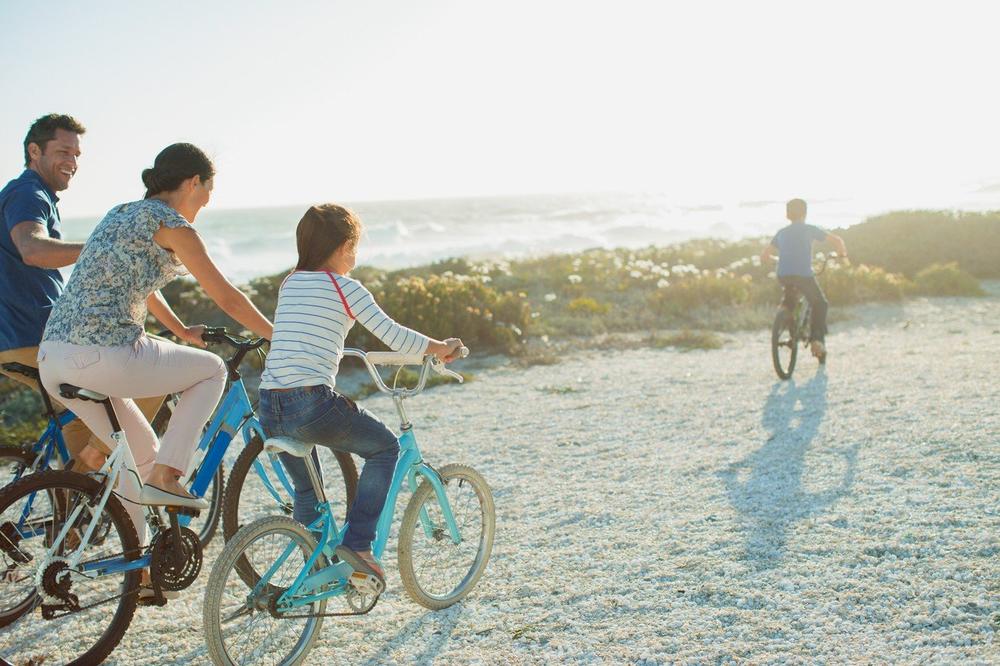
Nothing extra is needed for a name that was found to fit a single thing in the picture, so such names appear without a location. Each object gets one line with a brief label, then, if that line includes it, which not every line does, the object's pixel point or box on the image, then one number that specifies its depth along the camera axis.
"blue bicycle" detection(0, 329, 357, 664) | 3.12
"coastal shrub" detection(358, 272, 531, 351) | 11.29
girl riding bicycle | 3.08
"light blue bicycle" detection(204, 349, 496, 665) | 3.03
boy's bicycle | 8.70
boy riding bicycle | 8.79
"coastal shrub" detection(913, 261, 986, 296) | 15.12
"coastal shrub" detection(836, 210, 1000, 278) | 17.94
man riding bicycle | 3.47
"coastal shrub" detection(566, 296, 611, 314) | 13.64
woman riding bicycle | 3.13
